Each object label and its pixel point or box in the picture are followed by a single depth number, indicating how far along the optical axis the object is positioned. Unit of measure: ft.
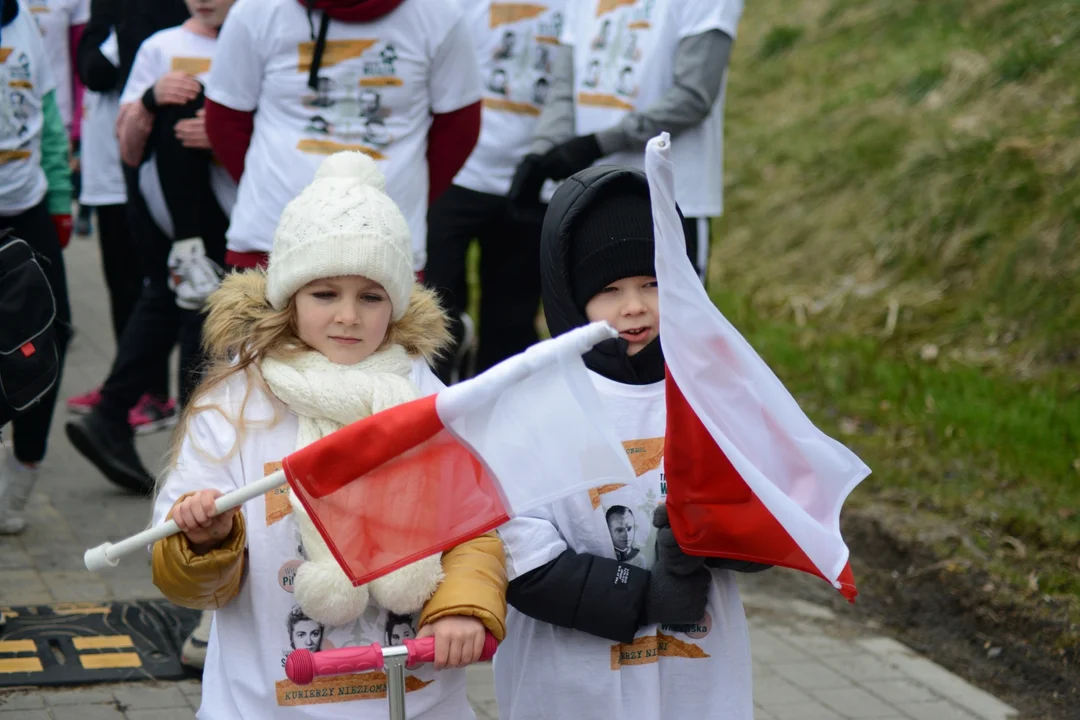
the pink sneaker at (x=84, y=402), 45.22
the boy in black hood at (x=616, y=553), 17.53
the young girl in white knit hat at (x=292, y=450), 16.08
